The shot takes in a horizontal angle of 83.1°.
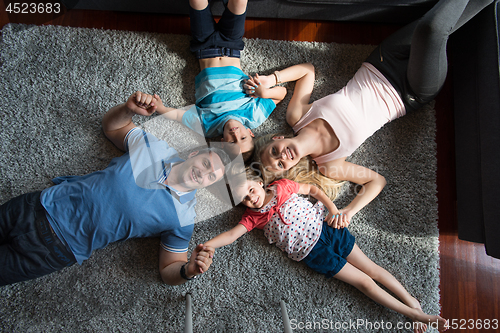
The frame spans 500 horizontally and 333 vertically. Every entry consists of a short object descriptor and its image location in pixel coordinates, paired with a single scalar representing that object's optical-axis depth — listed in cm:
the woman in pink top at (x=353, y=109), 124
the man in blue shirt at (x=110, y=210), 105
